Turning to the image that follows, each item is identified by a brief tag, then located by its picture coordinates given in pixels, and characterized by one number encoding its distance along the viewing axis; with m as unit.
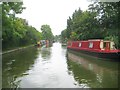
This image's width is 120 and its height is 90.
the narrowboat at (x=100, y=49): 9.26
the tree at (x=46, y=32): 56.32
